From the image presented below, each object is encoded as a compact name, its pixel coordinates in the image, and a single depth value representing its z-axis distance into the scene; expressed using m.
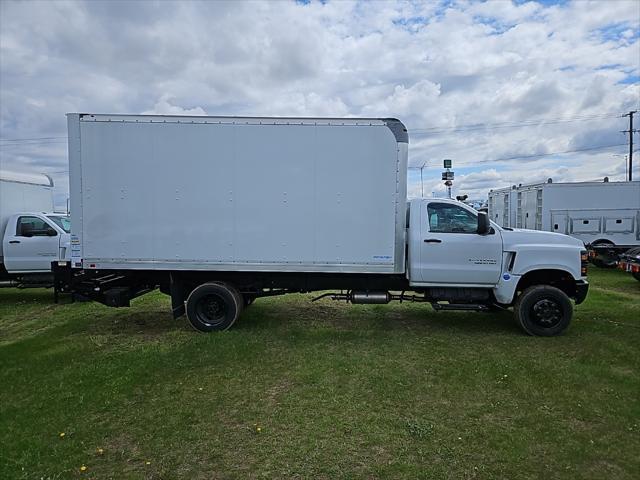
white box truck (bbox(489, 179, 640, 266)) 15.77
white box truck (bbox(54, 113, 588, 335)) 7.15
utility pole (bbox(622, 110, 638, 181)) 40.42
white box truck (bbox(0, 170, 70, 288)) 10.56
